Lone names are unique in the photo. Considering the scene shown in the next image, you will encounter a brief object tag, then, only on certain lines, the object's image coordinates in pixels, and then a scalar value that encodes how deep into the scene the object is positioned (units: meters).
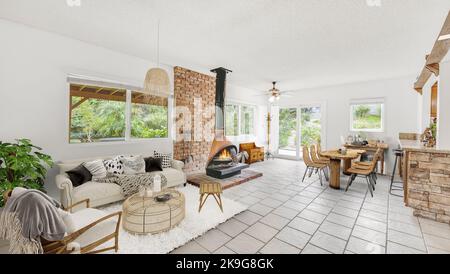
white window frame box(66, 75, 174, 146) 3.28
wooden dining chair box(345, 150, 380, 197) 3.65
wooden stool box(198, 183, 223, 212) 2.76
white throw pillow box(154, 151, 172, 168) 3.94
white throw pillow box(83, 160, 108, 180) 3.03
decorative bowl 2.40
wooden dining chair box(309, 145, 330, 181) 4.56
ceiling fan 5.43
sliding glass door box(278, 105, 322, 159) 6.85
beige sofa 2.56
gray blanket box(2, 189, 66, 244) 1.32
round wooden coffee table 2.14
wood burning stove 4.67
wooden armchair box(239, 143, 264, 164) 6.67
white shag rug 1.93
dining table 3.93
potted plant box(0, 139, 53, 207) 2.26
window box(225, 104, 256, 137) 6.69
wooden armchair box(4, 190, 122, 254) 1.43
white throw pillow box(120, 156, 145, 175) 3.39
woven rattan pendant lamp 2.49
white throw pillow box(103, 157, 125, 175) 3.26
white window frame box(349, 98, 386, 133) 5.49
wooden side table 5.10
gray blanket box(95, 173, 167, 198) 2.98
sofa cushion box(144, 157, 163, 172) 3.69
